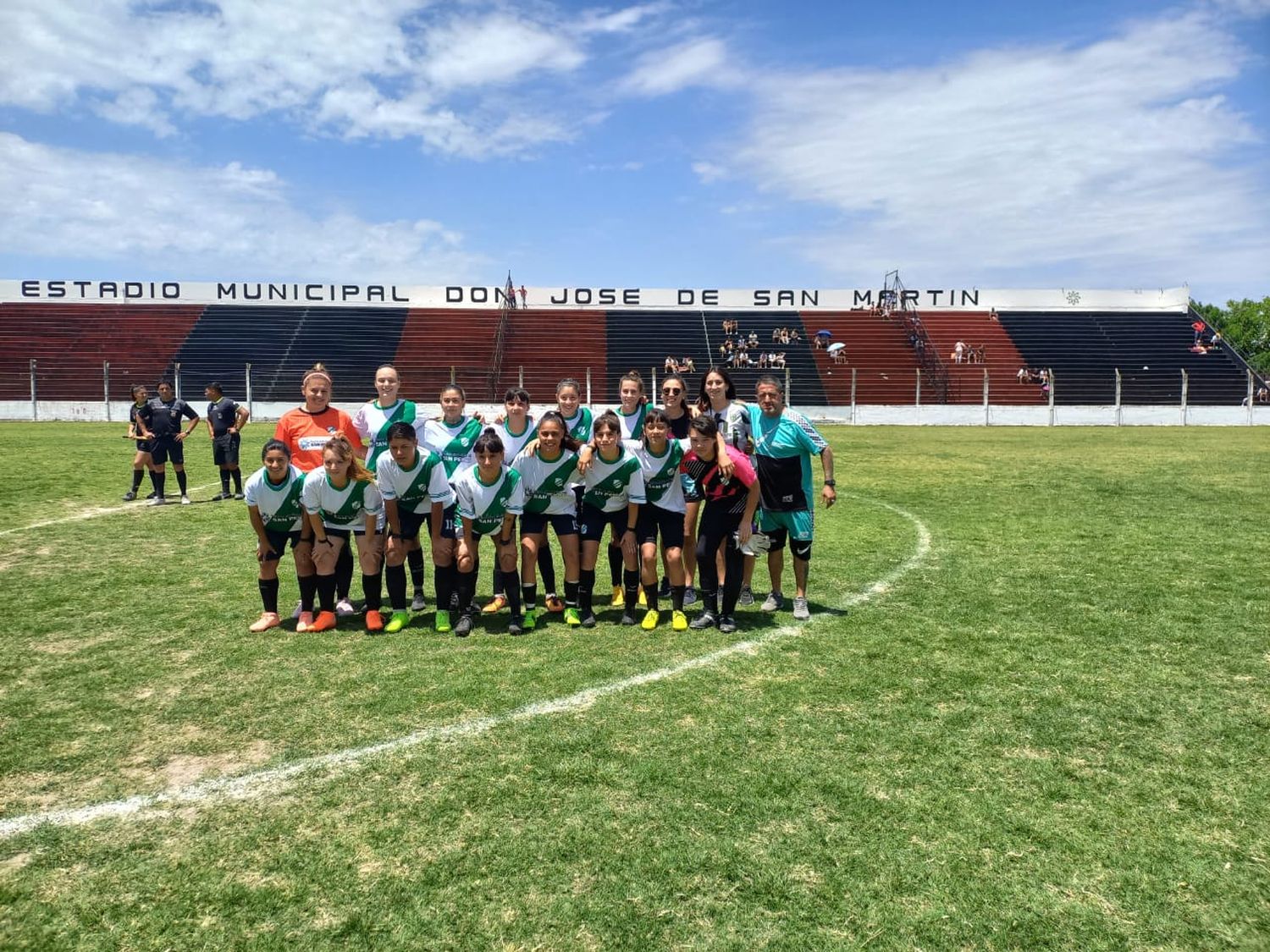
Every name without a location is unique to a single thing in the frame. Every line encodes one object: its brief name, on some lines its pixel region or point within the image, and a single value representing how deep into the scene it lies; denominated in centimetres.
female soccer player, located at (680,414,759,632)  627
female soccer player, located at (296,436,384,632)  624
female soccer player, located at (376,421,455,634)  631
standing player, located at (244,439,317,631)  621
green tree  7569
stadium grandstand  3862
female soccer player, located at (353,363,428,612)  693
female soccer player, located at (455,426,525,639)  616
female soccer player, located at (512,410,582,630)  635
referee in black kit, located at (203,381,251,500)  1329
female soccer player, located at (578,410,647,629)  629
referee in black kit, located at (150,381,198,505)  1281
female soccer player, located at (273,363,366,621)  683
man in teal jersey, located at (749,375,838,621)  654
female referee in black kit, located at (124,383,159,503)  1284
